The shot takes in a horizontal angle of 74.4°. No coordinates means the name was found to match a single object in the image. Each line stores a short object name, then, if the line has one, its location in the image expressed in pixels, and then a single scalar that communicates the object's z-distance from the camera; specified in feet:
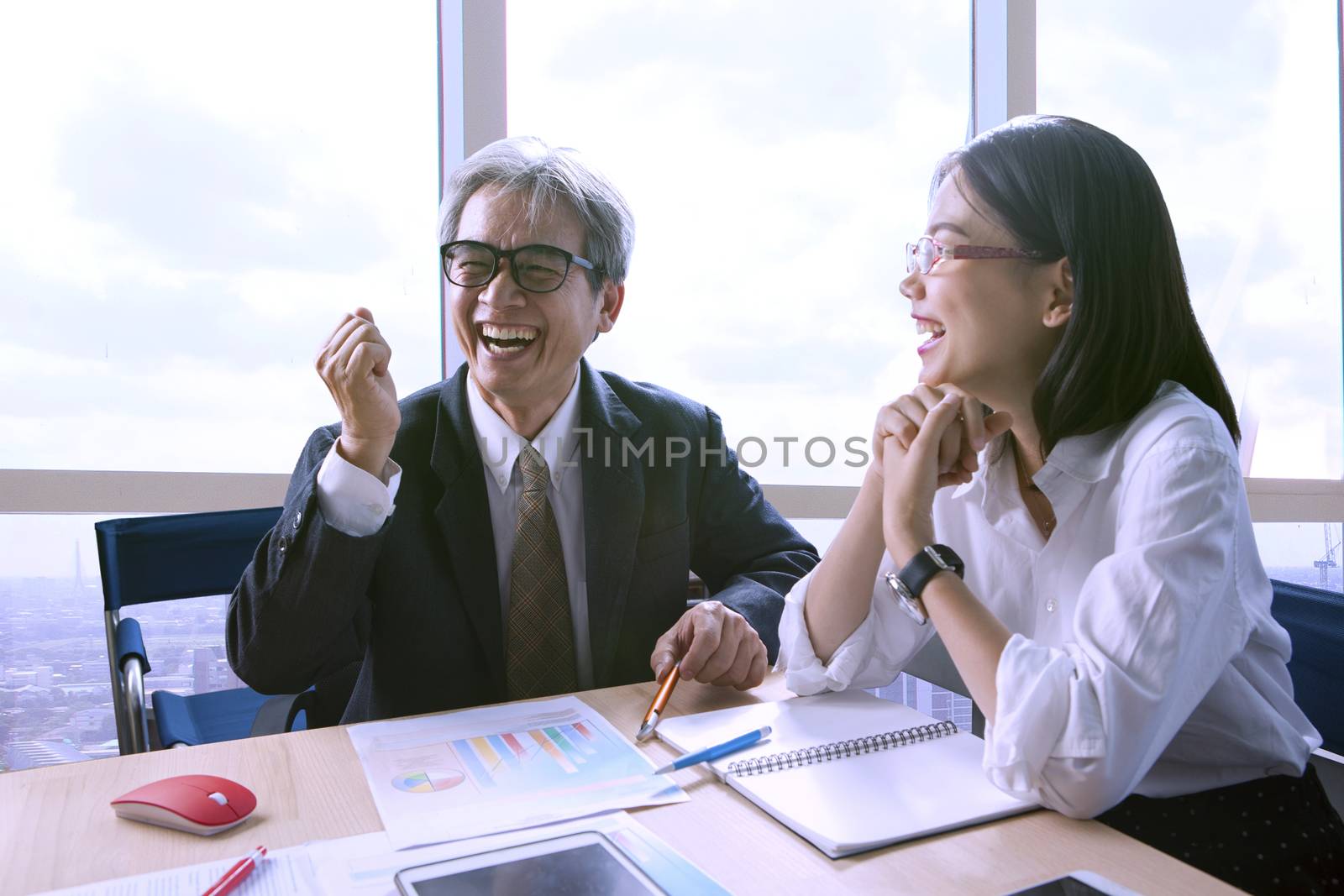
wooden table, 2.27
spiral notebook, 2.55
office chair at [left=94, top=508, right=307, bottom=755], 5.14
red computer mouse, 2.55
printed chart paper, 2.65
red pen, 2.21
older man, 4.04
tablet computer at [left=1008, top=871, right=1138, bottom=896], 2.11
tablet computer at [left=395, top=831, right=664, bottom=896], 2.14
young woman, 2.85
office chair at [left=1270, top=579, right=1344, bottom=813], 3.91
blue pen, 2.98
